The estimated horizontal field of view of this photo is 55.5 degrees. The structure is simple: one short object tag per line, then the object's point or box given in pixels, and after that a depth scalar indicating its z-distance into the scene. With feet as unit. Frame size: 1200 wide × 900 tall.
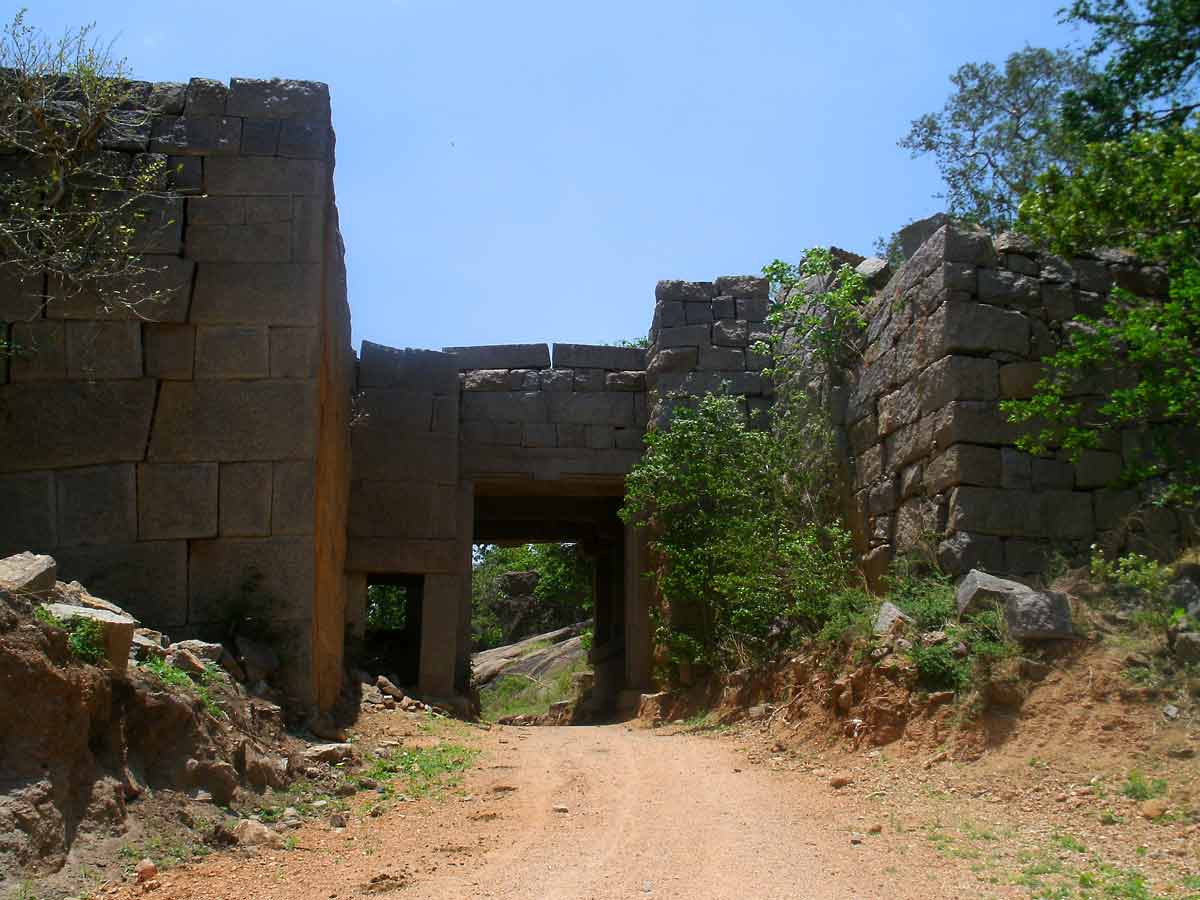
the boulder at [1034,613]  22.80
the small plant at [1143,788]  18.43
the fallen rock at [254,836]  18.83
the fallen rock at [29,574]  18.70
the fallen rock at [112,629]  18.71
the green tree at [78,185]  26.78
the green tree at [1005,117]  54.45
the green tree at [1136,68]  40.11
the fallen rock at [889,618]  25.96
